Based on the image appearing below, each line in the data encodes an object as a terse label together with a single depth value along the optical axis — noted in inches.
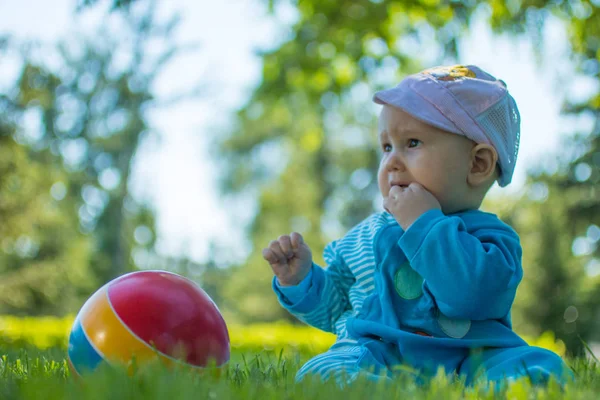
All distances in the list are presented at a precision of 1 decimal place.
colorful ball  84.7
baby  90.4
